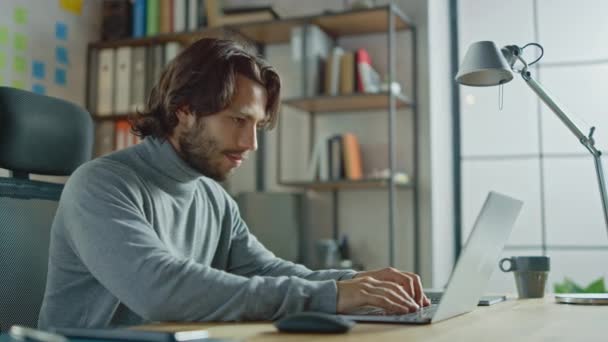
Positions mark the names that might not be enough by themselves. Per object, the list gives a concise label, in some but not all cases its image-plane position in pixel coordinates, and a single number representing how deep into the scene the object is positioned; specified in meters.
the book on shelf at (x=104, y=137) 3.92
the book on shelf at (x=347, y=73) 3.47
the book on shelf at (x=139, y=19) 3.93
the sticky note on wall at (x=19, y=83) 3.59
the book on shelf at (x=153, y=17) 3.91
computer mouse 1.03
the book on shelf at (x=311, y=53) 3.49
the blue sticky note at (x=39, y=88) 3.69
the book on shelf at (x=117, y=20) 4.00
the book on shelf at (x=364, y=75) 3.42
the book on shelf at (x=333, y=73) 3.48
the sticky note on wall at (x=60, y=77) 3.83
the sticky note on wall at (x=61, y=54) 3.84
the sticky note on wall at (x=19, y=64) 3.60
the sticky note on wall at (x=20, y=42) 3.62
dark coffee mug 1.79
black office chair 1.64
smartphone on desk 0.89
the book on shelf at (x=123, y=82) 3.85
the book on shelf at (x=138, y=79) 3.81
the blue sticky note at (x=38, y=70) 3.70
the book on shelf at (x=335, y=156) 3.50
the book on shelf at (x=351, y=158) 3.48
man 1.21
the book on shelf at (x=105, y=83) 3.90
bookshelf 3.33
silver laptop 1.17
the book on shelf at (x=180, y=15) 3.87
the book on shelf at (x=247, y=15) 3.66
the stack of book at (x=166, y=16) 3.71
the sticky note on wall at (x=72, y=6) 3.89
